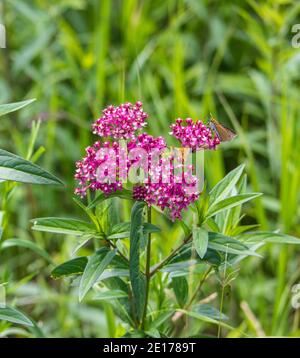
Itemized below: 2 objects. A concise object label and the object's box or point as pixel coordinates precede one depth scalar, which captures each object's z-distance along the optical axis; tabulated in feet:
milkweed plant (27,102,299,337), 3.47
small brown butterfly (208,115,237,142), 3.57
